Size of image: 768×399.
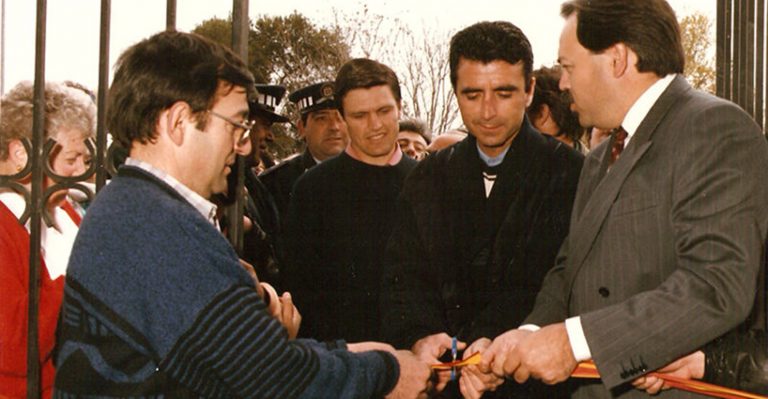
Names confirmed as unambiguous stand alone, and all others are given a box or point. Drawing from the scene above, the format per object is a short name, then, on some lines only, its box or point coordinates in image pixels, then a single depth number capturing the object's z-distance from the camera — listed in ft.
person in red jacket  9.95
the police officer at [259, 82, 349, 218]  19.29
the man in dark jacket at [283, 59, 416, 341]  14.40
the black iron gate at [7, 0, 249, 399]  9.71
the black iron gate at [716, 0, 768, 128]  10.66
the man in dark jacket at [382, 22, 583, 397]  11.09
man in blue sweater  6.82
